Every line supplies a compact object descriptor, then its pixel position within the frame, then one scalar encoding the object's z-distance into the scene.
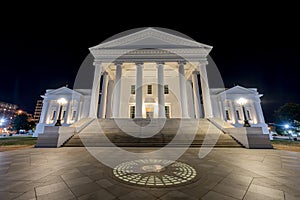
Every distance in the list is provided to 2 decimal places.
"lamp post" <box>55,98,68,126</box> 10.61
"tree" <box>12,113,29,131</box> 39.16
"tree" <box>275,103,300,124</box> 31.62
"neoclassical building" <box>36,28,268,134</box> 17.27
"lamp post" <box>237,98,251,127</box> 10.15
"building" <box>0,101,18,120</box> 81.31
